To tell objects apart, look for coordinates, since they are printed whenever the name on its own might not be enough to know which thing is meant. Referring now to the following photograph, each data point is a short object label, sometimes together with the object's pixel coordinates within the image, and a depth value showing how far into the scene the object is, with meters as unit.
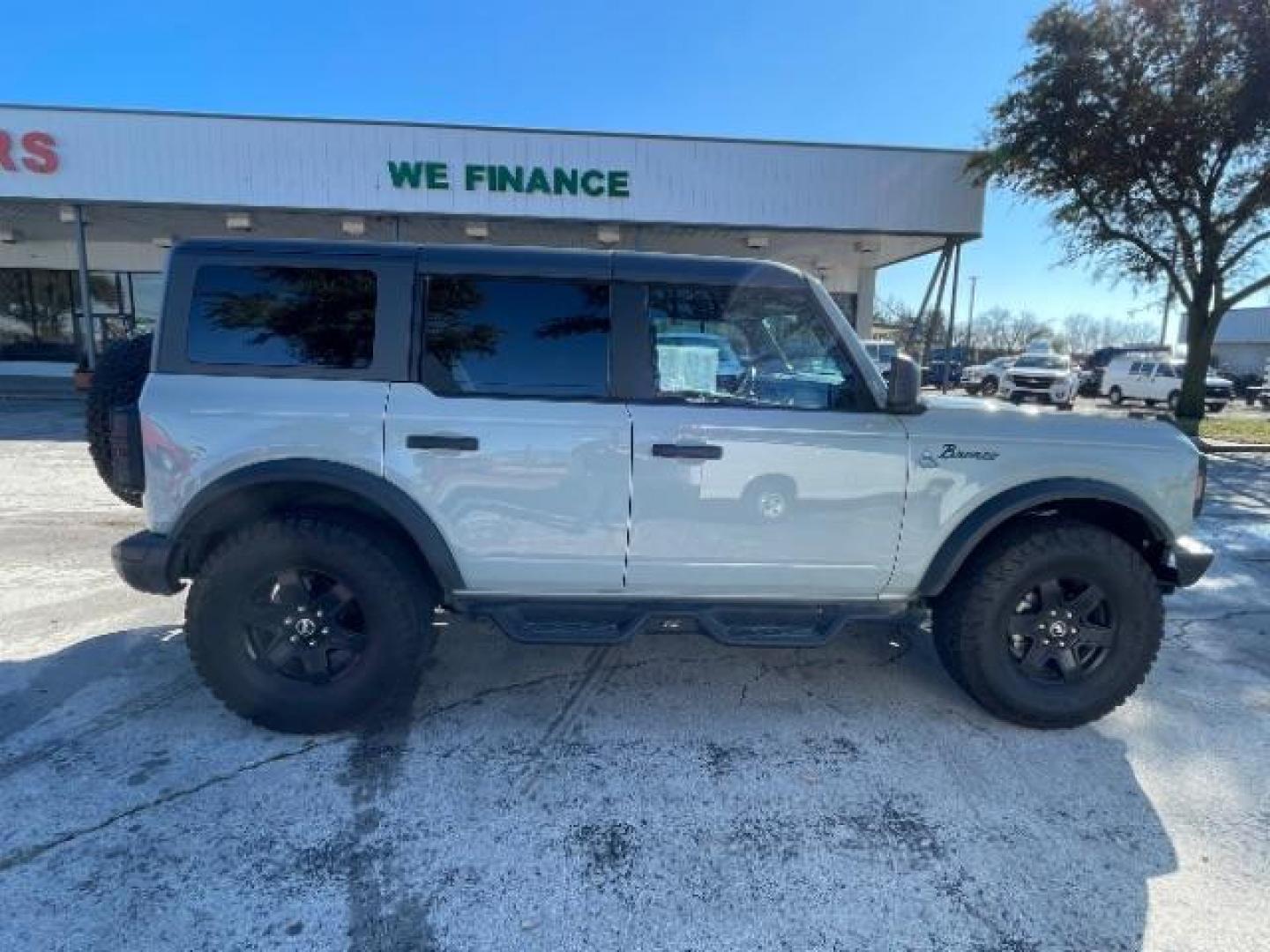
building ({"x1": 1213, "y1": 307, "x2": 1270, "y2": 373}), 46.53
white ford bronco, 2.82
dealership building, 12.93
